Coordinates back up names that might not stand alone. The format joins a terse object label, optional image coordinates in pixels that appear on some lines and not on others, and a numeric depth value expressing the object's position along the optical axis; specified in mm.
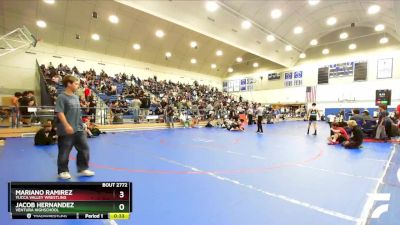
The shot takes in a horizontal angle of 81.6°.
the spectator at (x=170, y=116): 15578
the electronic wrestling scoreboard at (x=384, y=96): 20594
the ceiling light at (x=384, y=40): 22406
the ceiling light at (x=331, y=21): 20228
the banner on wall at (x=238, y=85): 33725
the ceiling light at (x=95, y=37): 20227
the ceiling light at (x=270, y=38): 19889
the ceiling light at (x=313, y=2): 15362
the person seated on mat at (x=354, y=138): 7481
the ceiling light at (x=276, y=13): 16141
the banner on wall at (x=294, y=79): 28869
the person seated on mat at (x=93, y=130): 10377
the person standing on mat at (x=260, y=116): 12823
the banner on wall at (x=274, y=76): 30894
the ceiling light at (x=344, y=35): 24094
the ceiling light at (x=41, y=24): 17097
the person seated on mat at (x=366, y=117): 10046
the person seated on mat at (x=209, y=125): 16675
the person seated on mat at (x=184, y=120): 16406
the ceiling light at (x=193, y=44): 24592
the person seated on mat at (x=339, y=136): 8297
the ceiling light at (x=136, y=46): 22906
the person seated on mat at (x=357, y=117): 9875
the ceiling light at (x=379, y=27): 21016
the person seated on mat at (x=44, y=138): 7480
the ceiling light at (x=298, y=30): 20636
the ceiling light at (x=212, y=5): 13453
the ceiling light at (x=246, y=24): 16516
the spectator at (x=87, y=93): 13702
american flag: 27719
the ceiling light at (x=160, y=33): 21155
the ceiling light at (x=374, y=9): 16425
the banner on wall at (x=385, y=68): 22484
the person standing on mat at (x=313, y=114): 11674
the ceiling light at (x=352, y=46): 24378
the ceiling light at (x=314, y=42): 25519
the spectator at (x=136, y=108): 14377
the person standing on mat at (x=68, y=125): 3639
